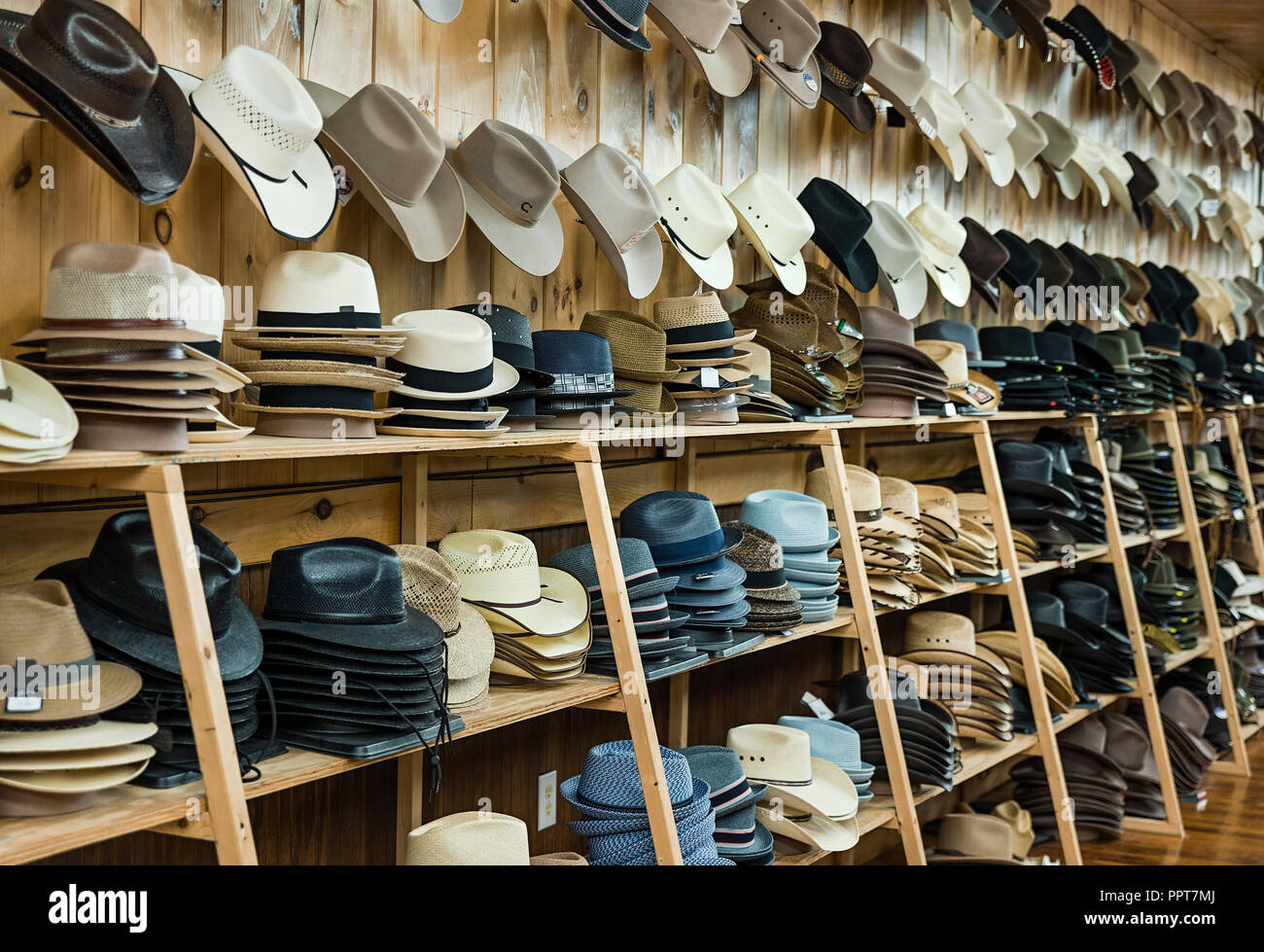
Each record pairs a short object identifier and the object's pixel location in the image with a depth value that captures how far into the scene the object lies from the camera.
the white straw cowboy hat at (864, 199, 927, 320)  4.05
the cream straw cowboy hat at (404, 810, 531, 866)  2.41
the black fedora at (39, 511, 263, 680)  1.89
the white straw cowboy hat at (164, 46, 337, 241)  2.09
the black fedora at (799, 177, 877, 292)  3.80
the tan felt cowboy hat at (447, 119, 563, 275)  2.64
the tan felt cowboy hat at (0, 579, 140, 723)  1.73
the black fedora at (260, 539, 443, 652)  2.17
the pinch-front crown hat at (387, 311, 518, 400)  2.37
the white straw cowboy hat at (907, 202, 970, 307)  4.36
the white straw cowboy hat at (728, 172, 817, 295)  3.45
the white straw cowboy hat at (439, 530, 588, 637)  2.56
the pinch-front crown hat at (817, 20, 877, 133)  3.87
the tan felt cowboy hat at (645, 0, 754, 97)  3.16
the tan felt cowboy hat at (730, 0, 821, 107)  3.48
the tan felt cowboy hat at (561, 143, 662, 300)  2.88
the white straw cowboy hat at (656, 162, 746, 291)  3.18
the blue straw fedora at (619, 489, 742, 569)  3.02
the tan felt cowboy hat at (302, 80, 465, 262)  2.36
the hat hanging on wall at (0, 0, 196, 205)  1.78
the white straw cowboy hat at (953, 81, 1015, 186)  4.65
